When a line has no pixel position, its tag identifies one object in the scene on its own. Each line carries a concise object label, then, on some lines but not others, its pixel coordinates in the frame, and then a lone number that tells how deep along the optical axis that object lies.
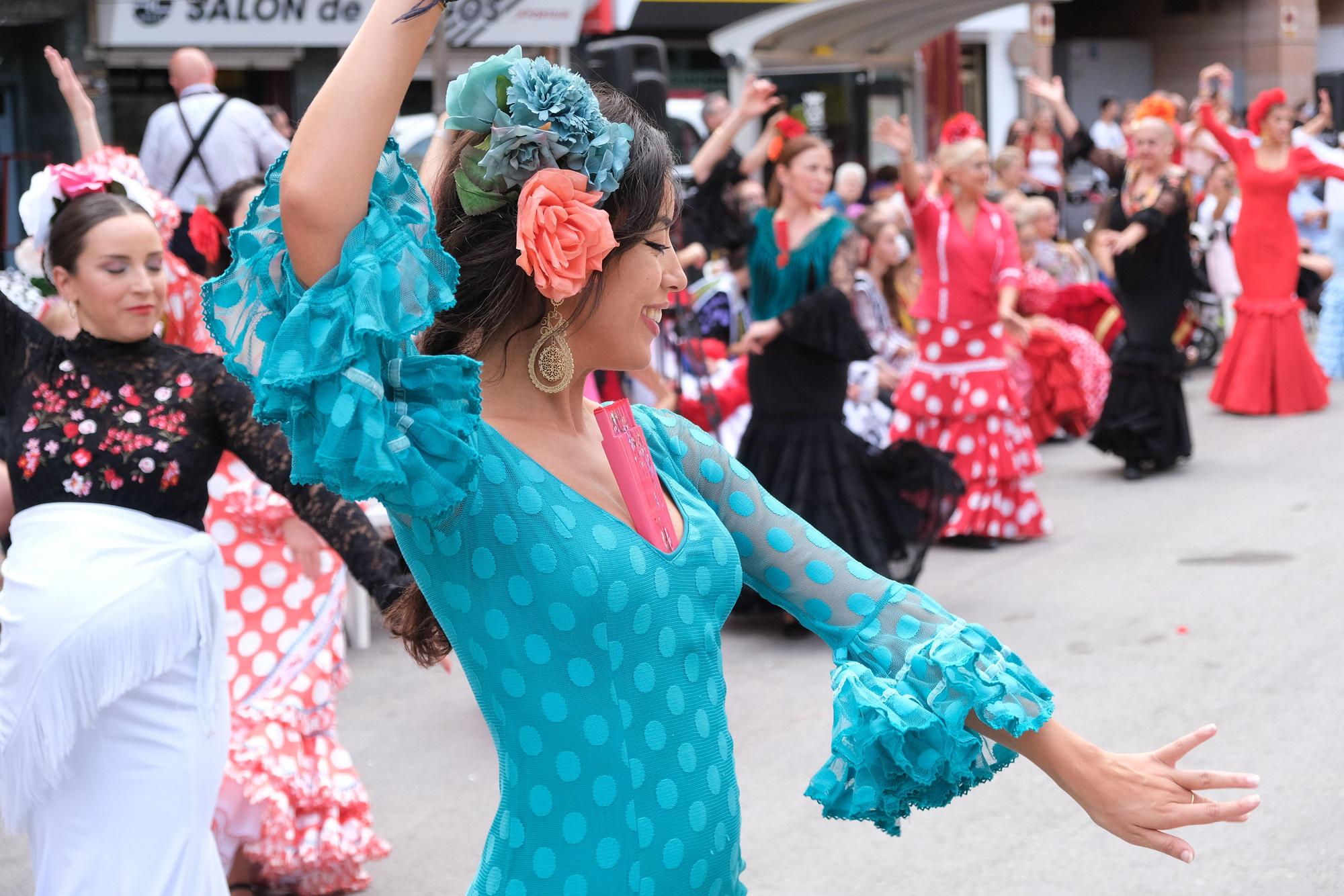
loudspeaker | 8.90
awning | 14.14
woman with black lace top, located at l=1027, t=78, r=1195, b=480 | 9.04
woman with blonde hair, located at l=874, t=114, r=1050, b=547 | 7.79
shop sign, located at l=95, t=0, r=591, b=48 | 13.33
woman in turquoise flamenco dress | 1.66
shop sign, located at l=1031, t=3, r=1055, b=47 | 23.80
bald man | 7.81
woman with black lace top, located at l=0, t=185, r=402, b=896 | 3.21
